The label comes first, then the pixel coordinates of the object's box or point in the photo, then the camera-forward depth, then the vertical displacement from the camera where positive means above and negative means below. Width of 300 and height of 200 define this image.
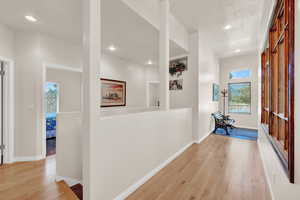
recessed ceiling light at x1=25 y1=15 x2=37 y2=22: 2.42 +1.52
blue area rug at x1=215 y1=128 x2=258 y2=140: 4.64 -1.31
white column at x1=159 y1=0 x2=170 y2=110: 2.68 +0.93
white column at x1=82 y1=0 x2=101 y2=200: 1.34 +0.17
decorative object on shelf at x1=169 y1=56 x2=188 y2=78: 4.12 +1.07
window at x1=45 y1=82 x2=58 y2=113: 5.27 +0.08
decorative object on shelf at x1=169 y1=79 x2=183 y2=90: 4.20 +0.49
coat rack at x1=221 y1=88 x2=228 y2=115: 6.42 +0.27
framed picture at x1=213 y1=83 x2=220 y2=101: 5.55 +0.34
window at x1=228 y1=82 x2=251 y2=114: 6.04 +0.08
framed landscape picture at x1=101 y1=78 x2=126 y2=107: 4.18 +0.22
